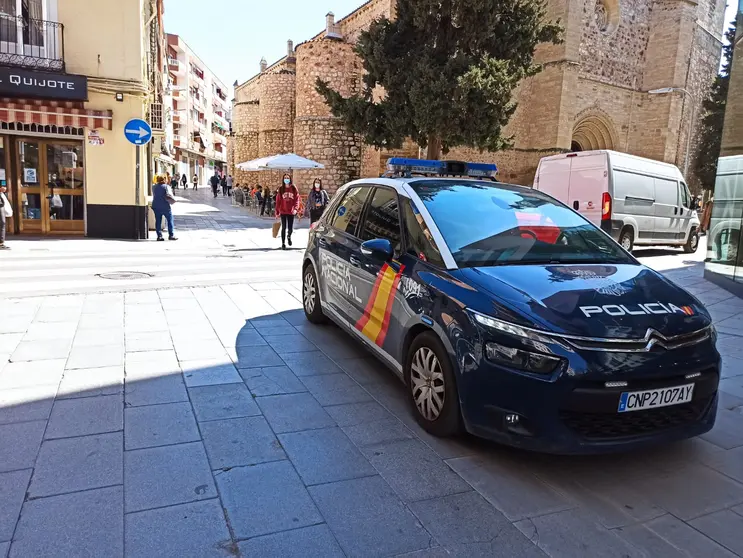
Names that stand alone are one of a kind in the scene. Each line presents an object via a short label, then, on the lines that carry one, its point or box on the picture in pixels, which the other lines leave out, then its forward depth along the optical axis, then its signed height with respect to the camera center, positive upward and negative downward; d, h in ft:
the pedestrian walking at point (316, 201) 45.53 -0.83
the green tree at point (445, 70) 56.39 +13.65
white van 41.24 +0.95
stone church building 81.15 +18.29
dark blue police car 9.33 -2.34
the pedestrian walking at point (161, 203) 43.88 -1.47
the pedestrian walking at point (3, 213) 35.09 -2.33
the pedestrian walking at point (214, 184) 137.58 +0.76
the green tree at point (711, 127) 96.22 +15.08
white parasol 73.15 +3.76
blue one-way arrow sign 40.75 +3.92
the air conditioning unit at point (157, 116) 62.58 +8.11
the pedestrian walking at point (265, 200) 79.71 -1.62
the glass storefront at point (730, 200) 29.32 +0.56
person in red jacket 42.11 -1.13
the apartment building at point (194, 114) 204.85 +32.06
